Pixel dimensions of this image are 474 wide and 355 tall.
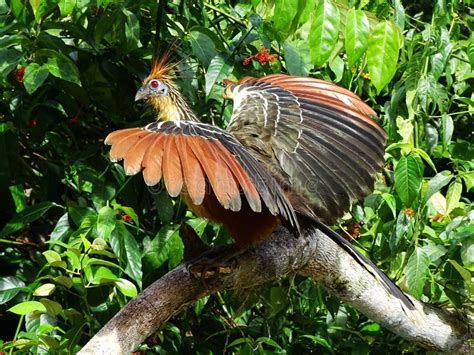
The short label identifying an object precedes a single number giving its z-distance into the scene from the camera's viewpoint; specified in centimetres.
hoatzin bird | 412
